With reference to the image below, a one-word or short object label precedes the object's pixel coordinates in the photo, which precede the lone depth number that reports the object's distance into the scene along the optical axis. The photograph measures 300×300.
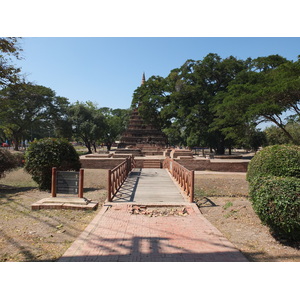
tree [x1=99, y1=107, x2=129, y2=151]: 57.93
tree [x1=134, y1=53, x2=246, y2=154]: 31.06
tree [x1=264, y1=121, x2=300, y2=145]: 33.31
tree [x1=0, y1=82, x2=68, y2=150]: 36.88
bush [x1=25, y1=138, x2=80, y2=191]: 9.34
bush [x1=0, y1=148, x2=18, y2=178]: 10.34
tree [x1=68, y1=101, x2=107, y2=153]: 43.94
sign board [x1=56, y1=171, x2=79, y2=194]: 7.41
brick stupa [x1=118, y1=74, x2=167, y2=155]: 37.56
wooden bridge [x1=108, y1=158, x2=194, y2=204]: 8.12
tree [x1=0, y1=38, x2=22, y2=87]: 9.09
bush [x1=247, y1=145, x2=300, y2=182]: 6.36
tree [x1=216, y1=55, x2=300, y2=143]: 18.20
